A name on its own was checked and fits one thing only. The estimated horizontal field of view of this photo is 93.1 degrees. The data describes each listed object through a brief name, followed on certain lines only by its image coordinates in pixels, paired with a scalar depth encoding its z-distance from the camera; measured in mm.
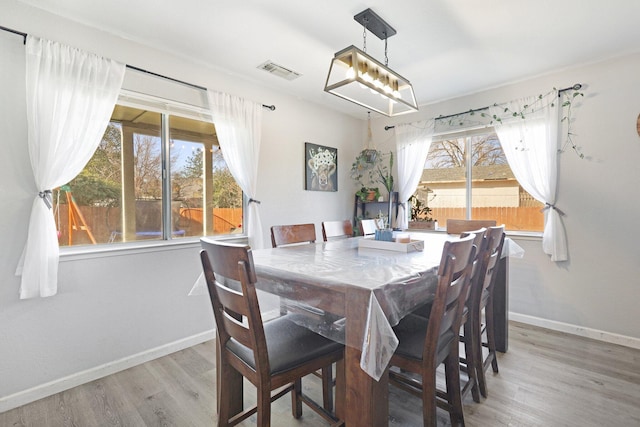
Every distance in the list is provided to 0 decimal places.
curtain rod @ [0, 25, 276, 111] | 1789
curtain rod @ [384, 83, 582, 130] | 2742
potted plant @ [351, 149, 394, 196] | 4000
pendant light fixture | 1785
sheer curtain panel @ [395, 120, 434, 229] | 3764
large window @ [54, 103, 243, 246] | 2168
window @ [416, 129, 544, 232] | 3238
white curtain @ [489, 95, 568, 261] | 2832
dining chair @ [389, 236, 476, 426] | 1219
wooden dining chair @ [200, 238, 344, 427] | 1133
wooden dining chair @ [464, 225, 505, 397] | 1733
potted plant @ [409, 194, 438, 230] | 3795
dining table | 1050
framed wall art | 3637
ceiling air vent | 2729
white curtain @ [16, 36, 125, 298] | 1834
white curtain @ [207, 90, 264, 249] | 2738
